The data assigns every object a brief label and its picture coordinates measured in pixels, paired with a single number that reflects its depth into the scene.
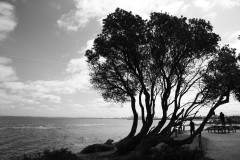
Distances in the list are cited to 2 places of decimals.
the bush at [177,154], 15.93
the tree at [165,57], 18.86
